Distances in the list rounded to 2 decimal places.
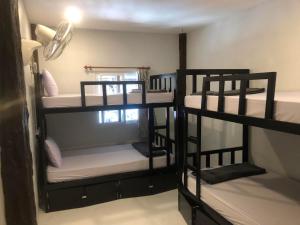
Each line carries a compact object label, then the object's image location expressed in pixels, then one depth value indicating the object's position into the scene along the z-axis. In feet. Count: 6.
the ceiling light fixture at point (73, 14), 9.50
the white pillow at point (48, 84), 9.62
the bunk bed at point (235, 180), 4.87
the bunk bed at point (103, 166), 9.50
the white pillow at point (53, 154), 9.69
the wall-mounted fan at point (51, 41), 6.67
